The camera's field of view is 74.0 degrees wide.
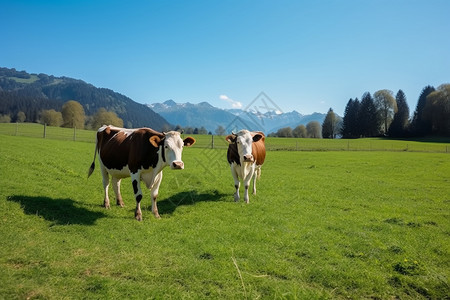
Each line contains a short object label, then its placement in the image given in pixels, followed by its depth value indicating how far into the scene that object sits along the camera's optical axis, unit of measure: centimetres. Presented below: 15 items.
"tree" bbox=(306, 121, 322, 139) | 10152
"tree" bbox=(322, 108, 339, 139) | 9038
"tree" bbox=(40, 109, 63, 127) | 8250
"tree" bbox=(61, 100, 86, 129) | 8419
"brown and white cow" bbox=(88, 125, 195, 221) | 766
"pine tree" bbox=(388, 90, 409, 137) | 8088
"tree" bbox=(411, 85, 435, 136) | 7756
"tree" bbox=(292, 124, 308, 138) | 9800
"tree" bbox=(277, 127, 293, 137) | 8888
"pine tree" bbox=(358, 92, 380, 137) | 8388
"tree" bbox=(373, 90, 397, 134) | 8317
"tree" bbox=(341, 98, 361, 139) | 8650
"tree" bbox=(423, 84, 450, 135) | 7150
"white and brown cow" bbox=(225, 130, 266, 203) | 984
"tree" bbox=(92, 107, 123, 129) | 7962
